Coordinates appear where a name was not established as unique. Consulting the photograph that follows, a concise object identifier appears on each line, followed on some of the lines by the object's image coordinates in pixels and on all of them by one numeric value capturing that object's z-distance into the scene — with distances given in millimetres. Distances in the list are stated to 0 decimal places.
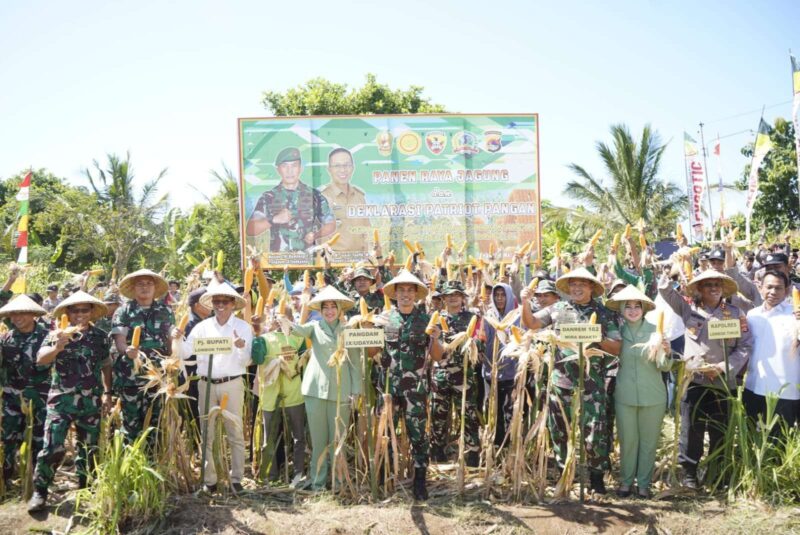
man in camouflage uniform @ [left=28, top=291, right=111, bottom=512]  4570
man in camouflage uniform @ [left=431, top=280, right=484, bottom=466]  5477
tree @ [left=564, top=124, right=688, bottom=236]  20734
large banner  13898
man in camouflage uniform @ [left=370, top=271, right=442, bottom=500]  4742
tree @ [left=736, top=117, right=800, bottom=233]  19688
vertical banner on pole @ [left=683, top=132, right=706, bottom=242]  17491
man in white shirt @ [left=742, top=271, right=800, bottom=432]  4688
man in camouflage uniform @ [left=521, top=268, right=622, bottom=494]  4656
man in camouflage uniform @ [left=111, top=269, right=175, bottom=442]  4867
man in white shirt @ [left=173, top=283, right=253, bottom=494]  4855
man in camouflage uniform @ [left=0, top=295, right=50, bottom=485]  4926
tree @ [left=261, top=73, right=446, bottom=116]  22438
